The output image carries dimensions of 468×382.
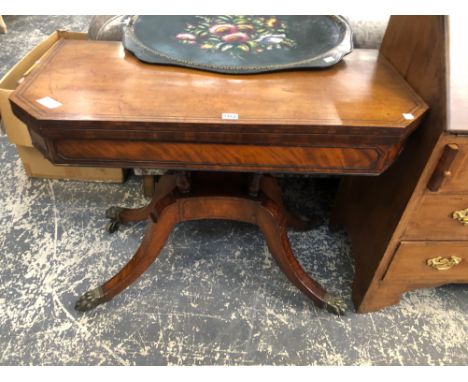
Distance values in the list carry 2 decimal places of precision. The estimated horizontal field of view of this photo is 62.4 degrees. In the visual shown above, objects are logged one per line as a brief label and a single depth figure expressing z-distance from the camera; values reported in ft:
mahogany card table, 2.47
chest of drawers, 2.51
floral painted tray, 3.05
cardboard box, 4.58
